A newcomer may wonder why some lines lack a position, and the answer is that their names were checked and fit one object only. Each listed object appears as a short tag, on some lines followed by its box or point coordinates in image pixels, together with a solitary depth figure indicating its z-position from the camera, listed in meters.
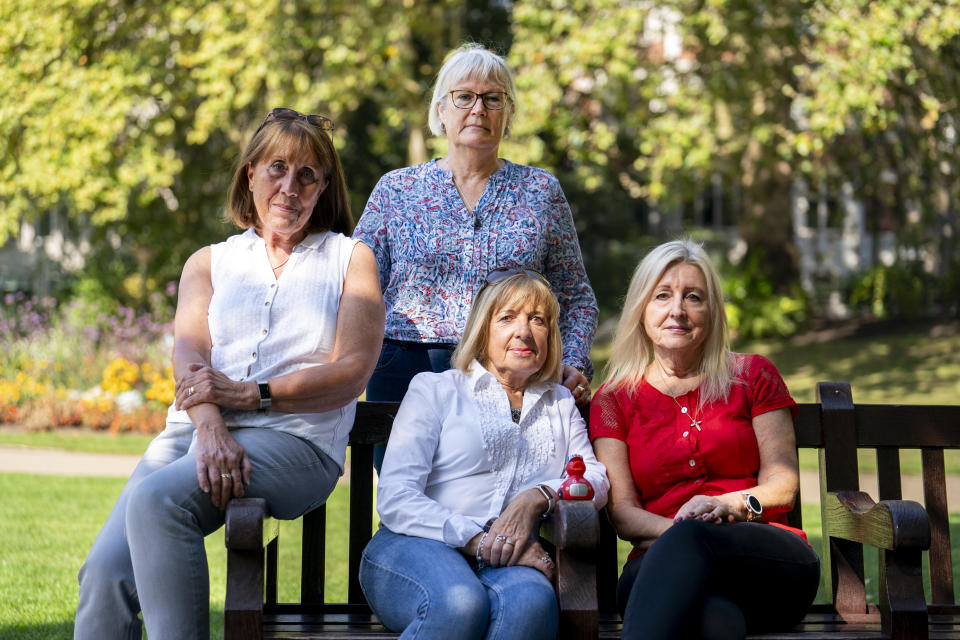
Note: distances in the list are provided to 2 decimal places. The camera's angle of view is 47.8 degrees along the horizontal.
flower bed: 11.06
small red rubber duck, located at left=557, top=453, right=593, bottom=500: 3.01
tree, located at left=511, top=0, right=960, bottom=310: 11.68
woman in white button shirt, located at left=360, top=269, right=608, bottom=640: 2.86
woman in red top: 3.04
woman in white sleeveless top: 2.86
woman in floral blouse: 3.65
